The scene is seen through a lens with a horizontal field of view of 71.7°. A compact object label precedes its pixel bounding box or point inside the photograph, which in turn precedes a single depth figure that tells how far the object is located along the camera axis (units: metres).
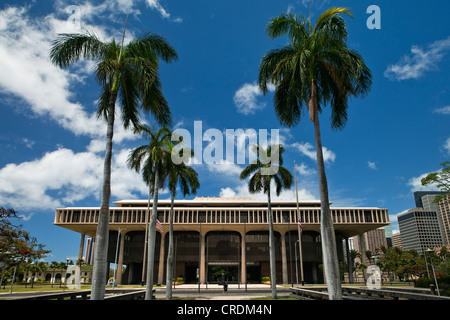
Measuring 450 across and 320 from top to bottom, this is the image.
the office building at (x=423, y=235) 192.30
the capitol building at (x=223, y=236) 66.56
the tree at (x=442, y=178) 32.69
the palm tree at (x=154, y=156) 25.02
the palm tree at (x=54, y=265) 71.51
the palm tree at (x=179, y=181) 27.03
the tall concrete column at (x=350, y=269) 71.54
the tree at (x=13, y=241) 43.84
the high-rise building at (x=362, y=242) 72.44
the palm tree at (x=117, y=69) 14.96
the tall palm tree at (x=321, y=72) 15.55
